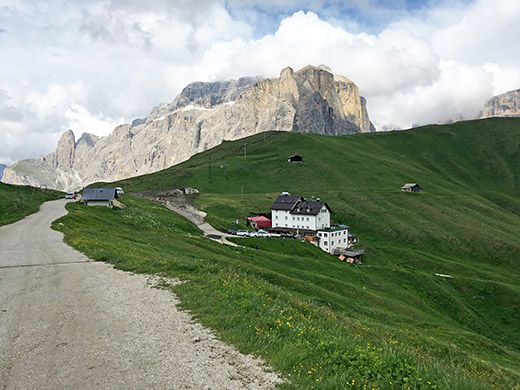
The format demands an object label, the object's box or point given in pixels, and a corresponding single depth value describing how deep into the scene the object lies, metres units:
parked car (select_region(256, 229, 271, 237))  89.96
